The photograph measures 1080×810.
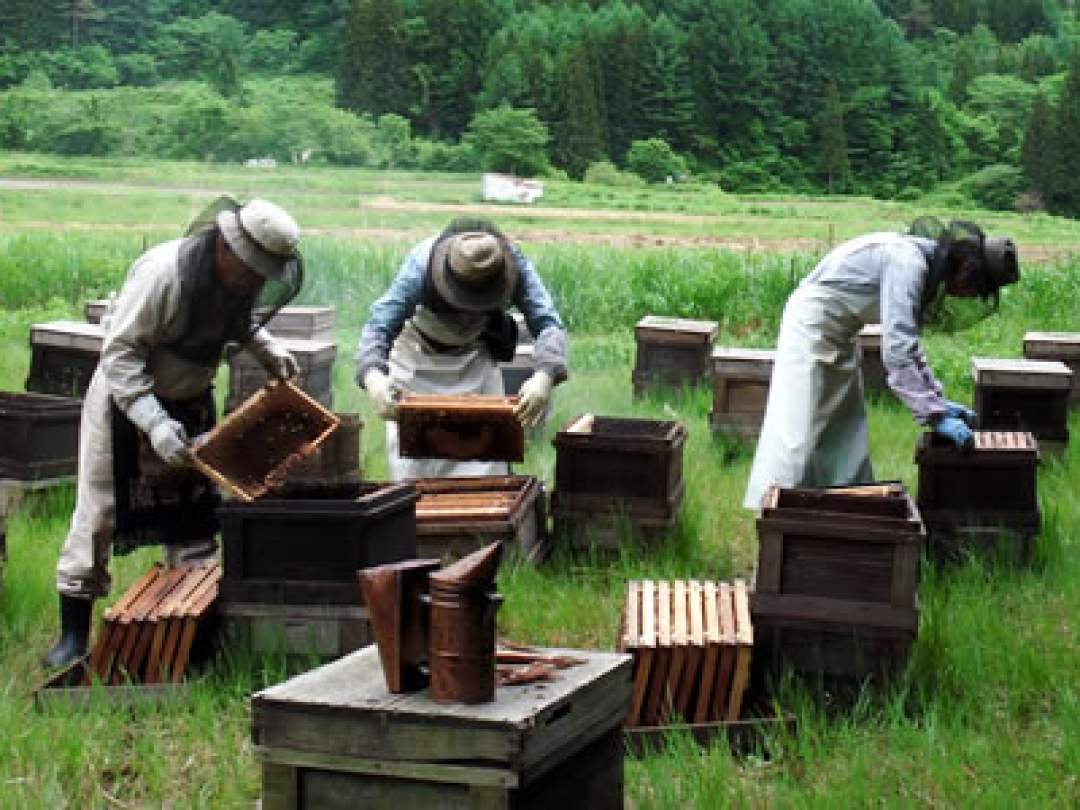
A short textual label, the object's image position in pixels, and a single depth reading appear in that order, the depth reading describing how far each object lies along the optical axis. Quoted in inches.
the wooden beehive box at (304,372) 329.7
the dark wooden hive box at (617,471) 245.1
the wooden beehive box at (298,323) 373.1
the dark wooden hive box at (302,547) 188.1
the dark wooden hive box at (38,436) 261.0
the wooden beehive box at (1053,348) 375.2
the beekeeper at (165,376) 191.8
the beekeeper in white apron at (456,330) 232.8
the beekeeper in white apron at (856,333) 234.5
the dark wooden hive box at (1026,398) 319.9
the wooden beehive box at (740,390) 339.0
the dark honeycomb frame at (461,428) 225.8
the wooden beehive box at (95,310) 371.9
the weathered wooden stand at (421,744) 121.3
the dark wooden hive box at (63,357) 327.0
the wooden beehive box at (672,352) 388.8
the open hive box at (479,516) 225.6
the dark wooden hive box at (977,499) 240.1
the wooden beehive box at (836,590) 179.9
